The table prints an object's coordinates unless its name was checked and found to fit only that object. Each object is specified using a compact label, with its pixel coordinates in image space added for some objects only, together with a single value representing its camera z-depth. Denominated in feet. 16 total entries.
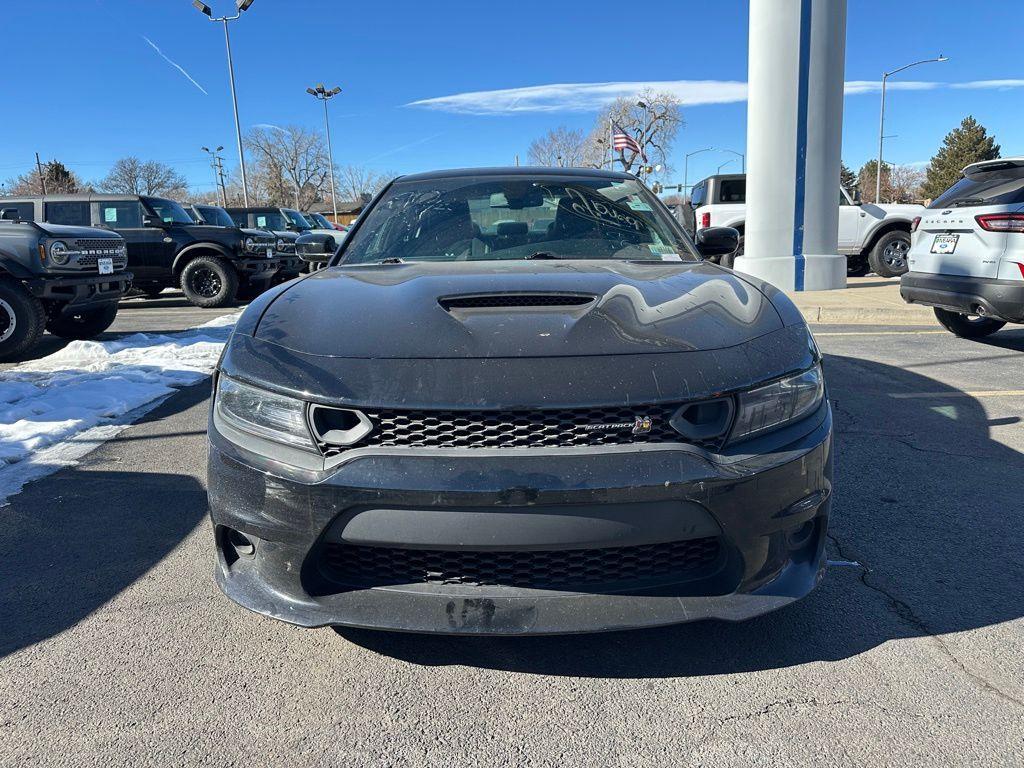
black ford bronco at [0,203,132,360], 23.09
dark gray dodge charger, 5.79
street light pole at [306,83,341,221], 158.40
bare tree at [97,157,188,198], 234.58
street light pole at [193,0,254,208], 99.71
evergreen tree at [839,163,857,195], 275.20
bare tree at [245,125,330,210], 274.36
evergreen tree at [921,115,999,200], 198.90
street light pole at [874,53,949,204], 109.60
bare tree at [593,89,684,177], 209.36
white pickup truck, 45.85
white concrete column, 34.45
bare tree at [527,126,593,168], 223.30
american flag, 94.99
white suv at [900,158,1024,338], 19.53
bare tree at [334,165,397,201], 323.59
